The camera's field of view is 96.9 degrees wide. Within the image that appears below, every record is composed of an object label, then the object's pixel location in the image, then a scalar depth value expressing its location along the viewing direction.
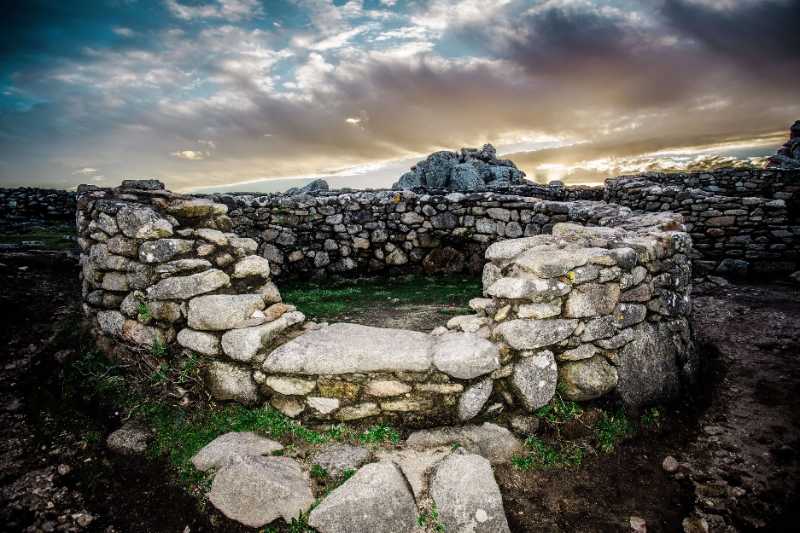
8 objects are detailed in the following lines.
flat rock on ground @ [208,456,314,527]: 2.42
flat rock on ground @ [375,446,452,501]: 2.63
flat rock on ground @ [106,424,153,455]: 2.96
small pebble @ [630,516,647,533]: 2.53
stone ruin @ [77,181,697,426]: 3.19
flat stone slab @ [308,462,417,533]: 2.32
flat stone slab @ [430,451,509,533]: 2.38
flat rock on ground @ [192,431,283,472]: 2.76
